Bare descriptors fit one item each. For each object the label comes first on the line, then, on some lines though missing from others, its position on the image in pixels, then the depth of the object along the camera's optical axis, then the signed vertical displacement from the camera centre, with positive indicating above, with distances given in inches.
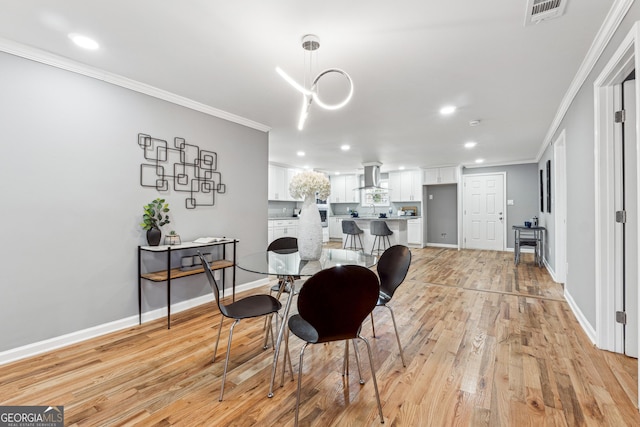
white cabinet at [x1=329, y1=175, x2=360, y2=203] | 368.5 +30.5
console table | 109.9 -22.6
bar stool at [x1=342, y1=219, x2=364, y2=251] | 263.9 -13.5
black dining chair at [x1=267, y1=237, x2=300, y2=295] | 114.4 -13.1
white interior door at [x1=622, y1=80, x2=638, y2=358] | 80.7 -2.5
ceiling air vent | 69.1 +49.1
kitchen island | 264.8 -15.6
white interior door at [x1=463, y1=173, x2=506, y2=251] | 290.2 +1.5
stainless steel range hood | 287.3 +38.0
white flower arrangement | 90.7 +8.9
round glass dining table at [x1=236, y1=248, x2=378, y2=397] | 73.0 -14.5
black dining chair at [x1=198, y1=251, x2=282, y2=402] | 70.4 -25.5
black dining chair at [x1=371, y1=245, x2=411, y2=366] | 84.2 -17.0
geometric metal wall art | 116.8 +18.9
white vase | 91.3 -5.8
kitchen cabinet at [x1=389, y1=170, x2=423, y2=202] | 327.3 +30.5
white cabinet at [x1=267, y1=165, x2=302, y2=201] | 298.2 +32.7
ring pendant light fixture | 74.4 +48.7
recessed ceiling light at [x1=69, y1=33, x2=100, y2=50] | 82.2 +49.7
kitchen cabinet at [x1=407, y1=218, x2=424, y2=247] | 323.3 -21.1
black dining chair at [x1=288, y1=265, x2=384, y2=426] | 54.6 -16.9
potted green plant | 112.0 -2.1
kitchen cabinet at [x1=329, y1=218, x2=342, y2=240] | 376.8 -19.3
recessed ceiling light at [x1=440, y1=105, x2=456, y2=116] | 138.7 +49.6
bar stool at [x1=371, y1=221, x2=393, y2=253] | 250.5 -15.0
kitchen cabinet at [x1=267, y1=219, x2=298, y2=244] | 284.2 -14.4
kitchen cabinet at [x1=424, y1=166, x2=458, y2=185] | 303.3 +39.4
